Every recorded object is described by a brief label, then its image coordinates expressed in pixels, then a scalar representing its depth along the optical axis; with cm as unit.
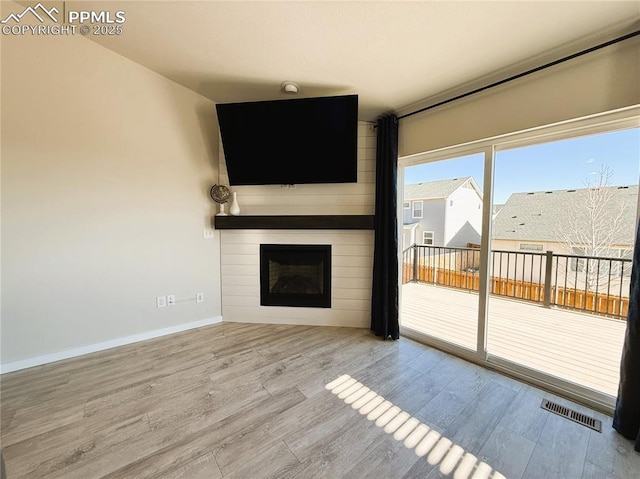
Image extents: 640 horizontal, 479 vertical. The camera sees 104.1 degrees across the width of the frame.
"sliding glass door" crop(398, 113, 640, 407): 175
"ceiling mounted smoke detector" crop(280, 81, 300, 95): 236
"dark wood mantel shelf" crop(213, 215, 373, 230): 285
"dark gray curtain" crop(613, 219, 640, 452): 142
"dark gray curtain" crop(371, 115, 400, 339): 266
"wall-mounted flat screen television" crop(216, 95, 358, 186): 243
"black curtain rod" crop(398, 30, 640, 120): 152
